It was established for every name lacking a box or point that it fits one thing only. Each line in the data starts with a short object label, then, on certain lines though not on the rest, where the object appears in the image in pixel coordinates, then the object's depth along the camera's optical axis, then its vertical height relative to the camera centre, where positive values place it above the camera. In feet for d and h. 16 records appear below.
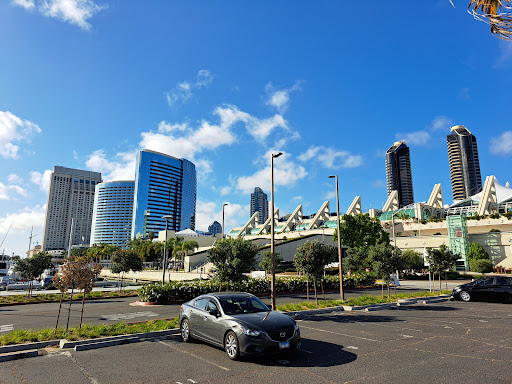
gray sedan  23.99 -5.32
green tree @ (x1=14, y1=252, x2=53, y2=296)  81.66 -2.17
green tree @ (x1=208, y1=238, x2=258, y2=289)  54.34 +0.11
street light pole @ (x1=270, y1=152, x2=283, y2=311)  47.34 +5.24
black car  60.29 -5.64
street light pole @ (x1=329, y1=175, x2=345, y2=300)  64.63 +11.86
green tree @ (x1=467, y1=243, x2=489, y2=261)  166.20 +3.86
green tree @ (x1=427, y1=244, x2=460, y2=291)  81.76 +0.07
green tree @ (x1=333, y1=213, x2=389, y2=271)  164.55 +14.01
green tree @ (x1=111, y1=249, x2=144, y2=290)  104.27 -0.94
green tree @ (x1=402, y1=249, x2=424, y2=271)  146.47 -0.43
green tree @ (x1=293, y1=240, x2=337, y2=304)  55.72 +0.04
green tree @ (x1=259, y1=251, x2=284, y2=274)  74.23 -0.66
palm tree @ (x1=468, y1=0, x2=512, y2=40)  16.59 +12.62
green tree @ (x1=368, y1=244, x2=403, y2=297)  67.87 -0.44
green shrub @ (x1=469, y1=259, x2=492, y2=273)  152.34 -2.55
